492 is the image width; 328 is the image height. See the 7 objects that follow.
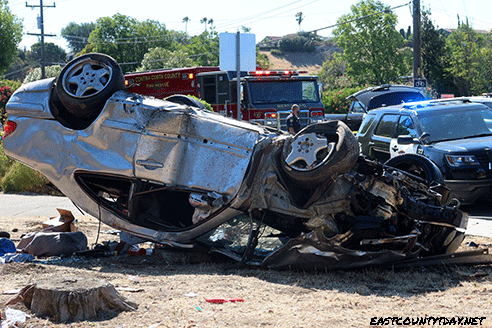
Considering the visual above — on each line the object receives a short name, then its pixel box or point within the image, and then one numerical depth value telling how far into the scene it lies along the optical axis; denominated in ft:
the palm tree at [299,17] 423.06
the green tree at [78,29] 443.49
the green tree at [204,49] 268.00
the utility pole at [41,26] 142.23
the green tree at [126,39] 233.14
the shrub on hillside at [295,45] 354.95
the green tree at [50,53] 325.62
